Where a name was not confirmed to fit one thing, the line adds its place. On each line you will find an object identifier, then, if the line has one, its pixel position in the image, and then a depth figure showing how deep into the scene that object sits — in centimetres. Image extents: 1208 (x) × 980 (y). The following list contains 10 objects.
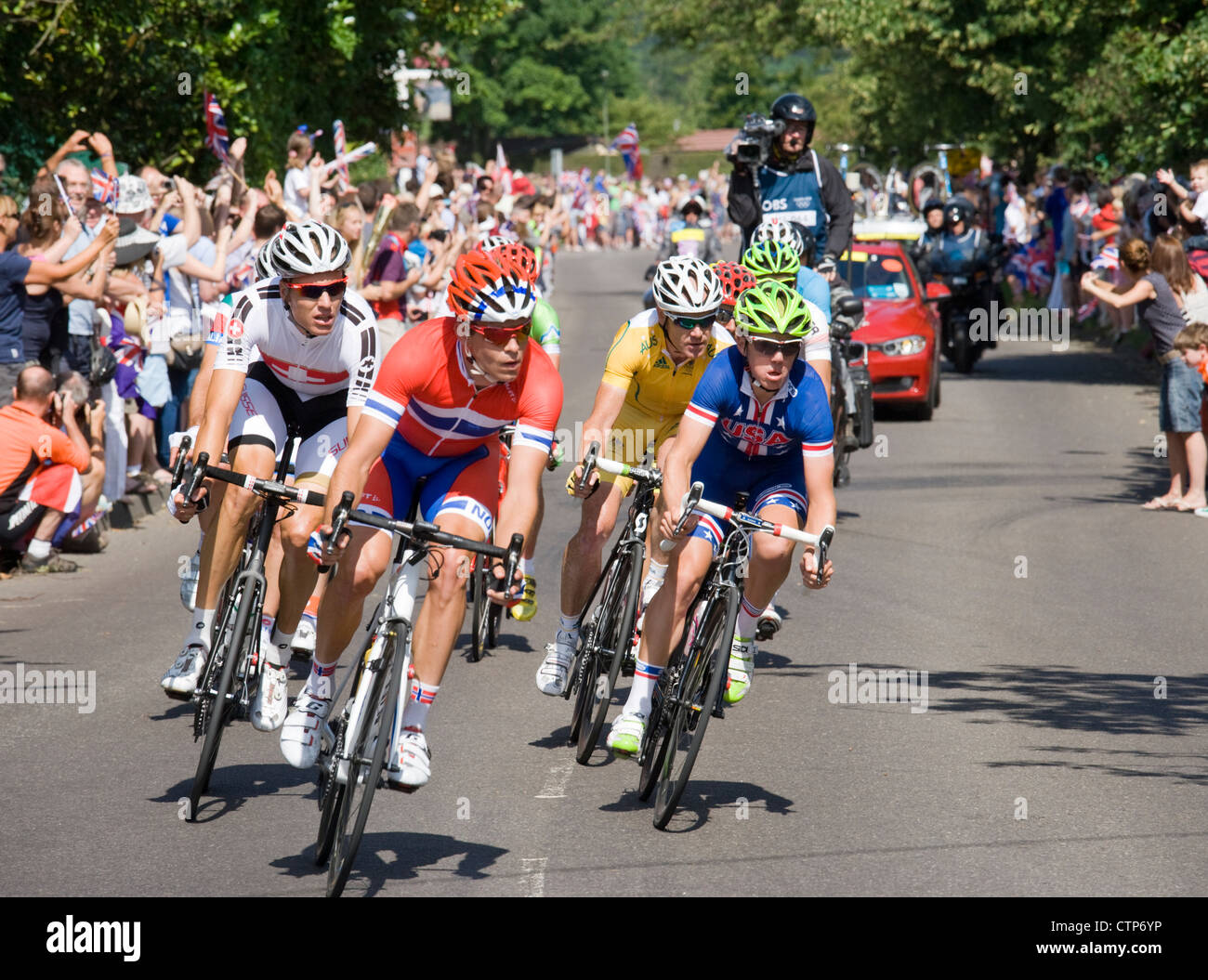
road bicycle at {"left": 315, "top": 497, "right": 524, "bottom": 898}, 1143
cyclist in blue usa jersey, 1404
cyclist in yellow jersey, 1637
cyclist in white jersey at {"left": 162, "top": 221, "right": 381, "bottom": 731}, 1435
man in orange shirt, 2356
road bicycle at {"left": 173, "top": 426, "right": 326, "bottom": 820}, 1320
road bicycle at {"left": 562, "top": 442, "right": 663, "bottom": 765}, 1545
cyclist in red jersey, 1235
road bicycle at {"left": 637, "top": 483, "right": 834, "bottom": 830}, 1328
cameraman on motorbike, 2573
